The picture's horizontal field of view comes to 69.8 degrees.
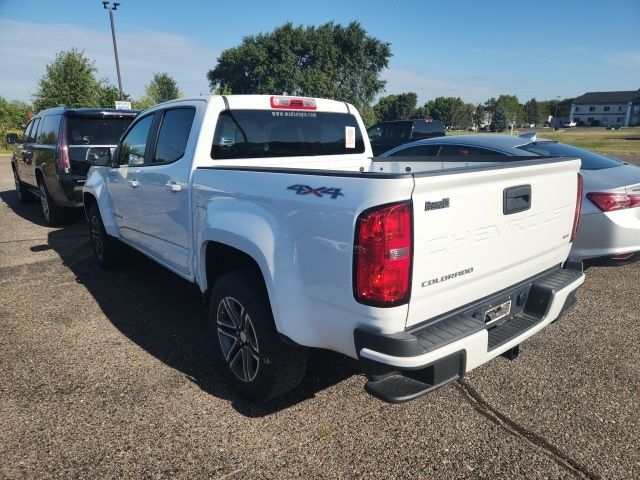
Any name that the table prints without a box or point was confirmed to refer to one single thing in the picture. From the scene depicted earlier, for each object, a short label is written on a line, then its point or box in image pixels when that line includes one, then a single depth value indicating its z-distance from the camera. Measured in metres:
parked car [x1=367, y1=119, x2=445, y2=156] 14.38
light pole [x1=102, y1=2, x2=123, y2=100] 20.58
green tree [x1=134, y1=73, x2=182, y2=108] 38.81
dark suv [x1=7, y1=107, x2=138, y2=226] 7.11
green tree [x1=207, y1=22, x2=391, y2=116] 54.62
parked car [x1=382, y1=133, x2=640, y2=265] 4.46
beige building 117.56
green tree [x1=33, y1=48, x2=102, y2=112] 23.88
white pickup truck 2.05
